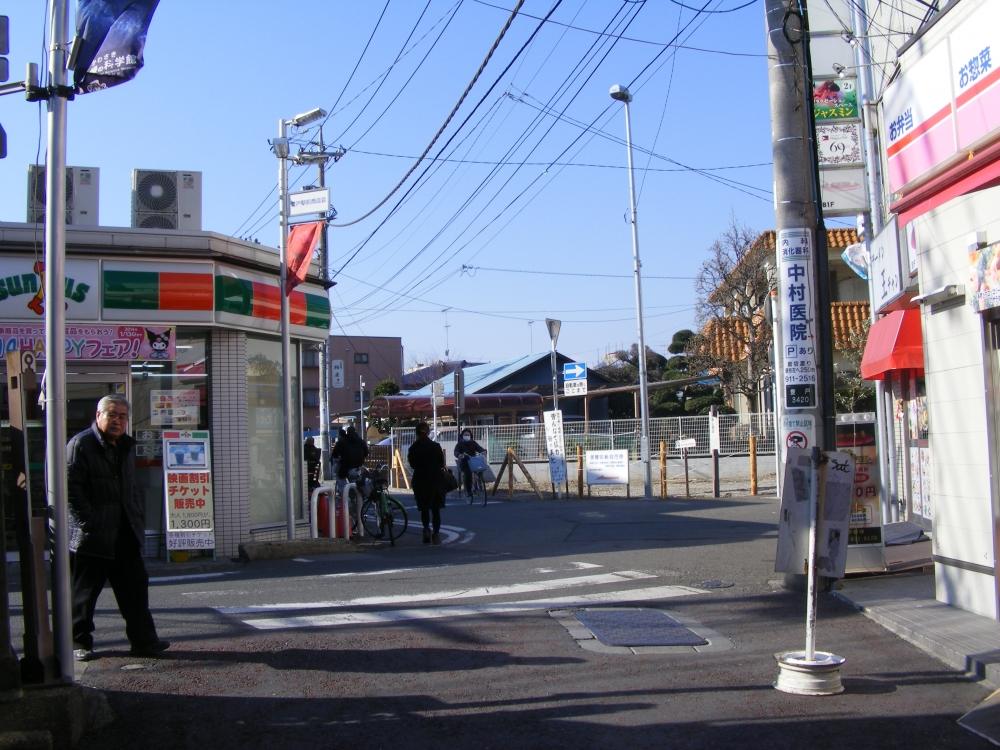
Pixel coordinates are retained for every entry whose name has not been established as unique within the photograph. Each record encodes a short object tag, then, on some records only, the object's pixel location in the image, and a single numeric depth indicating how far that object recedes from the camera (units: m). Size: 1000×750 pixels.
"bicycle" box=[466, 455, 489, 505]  22.86
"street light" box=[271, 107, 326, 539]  12.68
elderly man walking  6.40
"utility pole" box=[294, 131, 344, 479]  23.95
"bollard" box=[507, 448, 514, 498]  24.86
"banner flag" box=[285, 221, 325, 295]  12.83
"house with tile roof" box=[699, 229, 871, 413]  28.58
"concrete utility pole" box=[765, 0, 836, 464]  8.92
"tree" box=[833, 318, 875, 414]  26.36
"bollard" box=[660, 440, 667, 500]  23.02
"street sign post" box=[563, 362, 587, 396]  23.00
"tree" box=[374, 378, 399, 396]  57.44
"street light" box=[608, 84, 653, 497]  22.39
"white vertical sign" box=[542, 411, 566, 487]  23.57
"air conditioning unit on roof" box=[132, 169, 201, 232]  13.02
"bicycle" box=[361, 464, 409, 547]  13.92
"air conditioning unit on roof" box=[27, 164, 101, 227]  12.65
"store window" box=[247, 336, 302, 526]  12.84
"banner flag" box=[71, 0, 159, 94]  5.57
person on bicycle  22.83
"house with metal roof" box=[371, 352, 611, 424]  43.06
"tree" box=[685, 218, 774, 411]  31.64
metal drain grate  7.13
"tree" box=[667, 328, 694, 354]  46.81
